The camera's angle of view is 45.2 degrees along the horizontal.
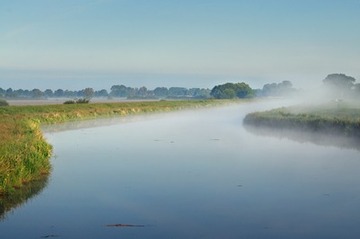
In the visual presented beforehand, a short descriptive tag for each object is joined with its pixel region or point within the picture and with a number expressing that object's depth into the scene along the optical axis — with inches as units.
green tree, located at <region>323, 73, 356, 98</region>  6993.1
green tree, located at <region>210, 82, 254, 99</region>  7737.2
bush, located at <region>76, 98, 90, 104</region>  3486.2
